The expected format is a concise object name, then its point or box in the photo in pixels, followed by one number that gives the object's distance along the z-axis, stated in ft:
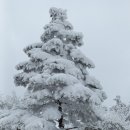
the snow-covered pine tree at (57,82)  68.59
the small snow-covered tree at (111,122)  72.38
